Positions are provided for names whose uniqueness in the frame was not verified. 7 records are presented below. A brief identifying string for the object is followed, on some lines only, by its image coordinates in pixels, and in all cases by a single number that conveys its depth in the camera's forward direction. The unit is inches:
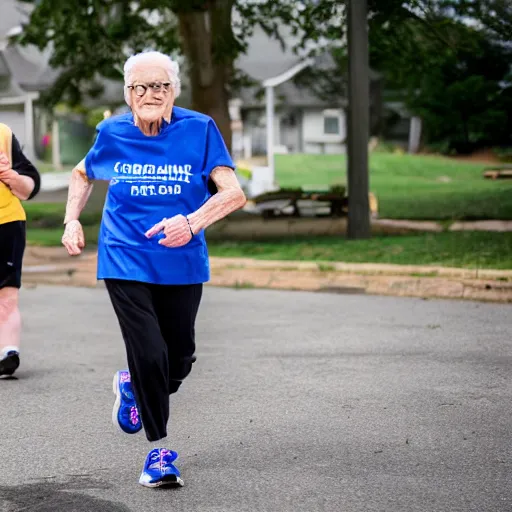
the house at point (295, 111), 973.8
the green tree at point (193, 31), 805.9
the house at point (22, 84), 1413.6
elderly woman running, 217.3
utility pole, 665.6
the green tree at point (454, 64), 724.0
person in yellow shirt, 327.6
